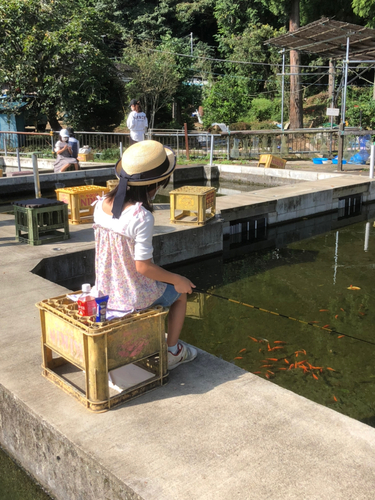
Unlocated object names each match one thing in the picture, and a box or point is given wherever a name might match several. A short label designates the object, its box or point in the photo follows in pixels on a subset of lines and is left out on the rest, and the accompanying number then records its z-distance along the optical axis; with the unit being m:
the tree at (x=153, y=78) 30.72
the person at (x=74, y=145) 12.85
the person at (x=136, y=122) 10.47
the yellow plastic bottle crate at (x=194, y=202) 7.82
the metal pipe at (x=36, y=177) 7.72
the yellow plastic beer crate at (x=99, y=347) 2.90
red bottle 3.07
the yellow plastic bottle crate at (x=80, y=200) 8.04
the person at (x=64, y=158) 12.80
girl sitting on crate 3.02
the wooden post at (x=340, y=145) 14.52
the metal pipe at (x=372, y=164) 12.90
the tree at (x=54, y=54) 23.42
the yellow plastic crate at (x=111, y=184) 8.97
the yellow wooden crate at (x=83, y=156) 18.36
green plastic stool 6.75
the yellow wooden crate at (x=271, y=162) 15.89
